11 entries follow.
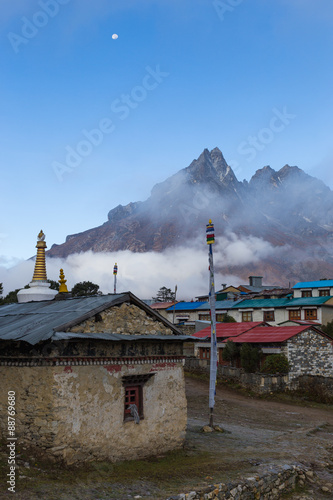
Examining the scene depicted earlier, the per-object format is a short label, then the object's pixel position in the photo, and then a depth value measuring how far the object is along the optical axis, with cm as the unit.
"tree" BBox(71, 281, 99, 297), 7031
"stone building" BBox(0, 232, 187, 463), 1218
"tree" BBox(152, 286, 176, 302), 10316
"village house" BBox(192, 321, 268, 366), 3986
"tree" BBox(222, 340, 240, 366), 3609
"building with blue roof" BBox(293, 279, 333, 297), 5547
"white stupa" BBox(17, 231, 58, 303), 2325
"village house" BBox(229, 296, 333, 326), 4847
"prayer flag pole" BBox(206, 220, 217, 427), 1970
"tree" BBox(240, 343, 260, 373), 3394
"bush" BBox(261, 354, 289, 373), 3198
